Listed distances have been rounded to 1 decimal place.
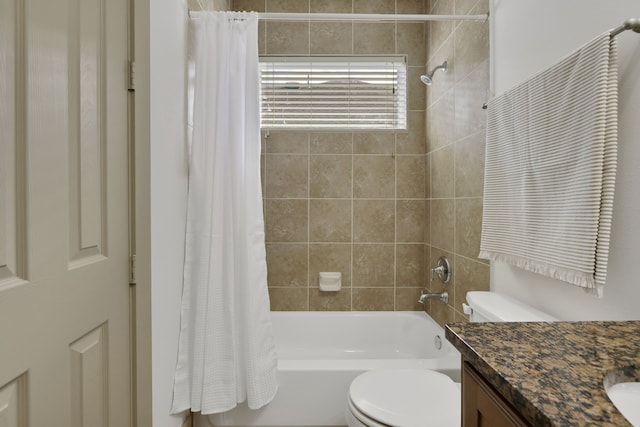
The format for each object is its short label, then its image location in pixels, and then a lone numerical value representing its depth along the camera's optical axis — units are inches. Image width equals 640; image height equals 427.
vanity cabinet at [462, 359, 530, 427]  19.0
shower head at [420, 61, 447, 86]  79.6
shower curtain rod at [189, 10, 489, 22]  61.4
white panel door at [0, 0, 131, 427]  24.9
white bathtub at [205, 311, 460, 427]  61.1
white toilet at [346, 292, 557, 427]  43.8
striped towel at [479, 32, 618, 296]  33.7
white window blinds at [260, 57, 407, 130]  95.2
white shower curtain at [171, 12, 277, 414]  56.3
